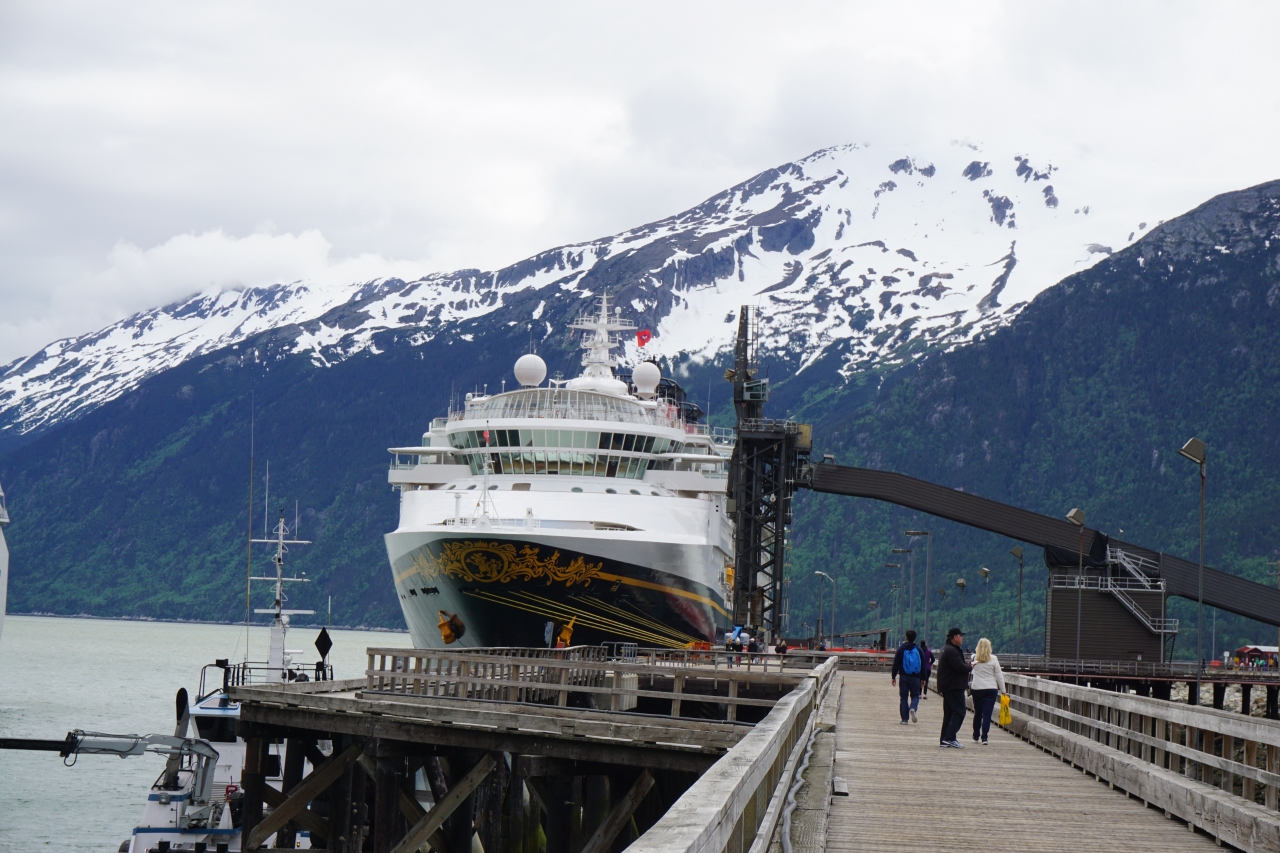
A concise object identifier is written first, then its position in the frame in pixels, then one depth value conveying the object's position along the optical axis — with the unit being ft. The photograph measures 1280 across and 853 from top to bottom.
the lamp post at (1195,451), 146.41
